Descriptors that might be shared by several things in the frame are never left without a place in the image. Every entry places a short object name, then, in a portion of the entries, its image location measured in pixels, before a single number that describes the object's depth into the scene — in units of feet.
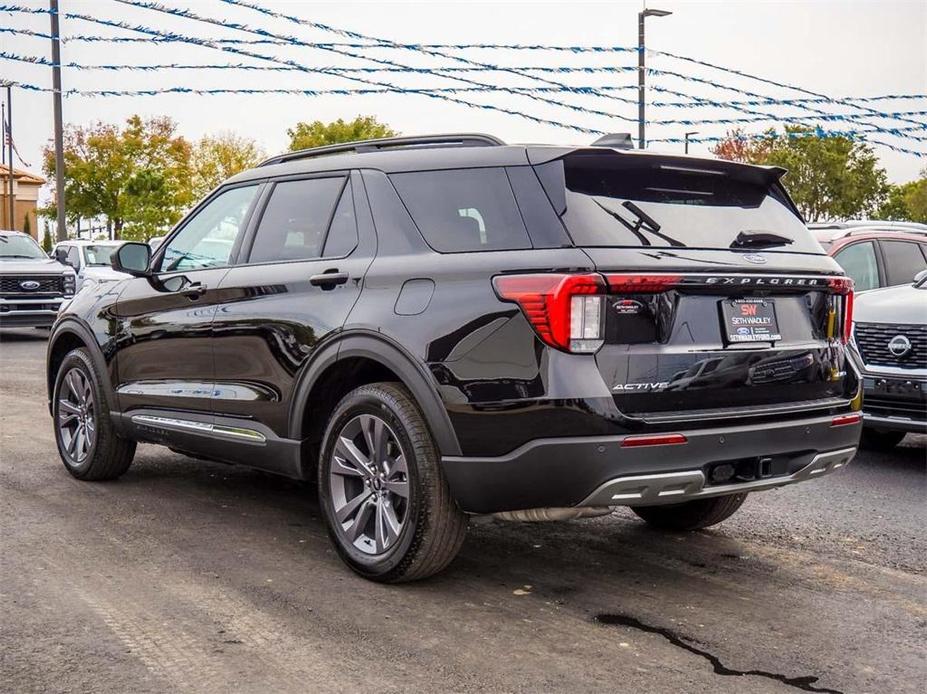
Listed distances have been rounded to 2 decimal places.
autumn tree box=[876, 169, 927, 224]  230.27
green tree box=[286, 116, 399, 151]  223.71
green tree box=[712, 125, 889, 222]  184.55
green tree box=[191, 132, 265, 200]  229.86
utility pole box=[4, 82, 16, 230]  143.64
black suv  13.88
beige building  295.69
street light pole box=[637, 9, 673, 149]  80.59
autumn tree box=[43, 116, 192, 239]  212.02
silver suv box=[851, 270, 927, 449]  25.96
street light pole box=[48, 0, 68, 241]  95.04
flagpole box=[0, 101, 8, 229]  174.52
